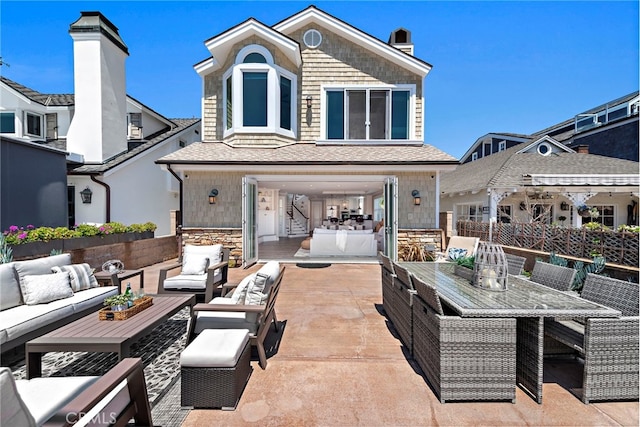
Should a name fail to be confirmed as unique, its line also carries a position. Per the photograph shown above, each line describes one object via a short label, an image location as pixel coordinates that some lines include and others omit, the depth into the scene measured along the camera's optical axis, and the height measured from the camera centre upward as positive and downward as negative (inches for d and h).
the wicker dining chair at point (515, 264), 176.8 -33.9
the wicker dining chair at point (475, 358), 98.6 -50.6
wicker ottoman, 97.0 -57.2
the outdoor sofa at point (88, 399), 56.9 -48.6
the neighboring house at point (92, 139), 378.6 +103.0
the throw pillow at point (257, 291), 129.4 -37.0
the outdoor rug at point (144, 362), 113.1 -67.1
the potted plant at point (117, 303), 124.0 -41.0
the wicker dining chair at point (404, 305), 133.3 -47.6
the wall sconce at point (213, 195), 342.6 +15.7
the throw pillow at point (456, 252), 277.3 -41.6
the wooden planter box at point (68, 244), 213.0 -31.3
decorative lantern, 130.9 -27.1
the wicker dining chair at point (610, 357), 95.8 -49.4
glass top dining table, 99.7 -35.6
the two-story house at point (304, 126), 338.0 +109.0
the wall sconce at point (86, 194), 384.2 +18.1
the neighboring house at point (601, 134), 591.5 +178.7
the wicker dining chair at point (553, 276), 141.3 -34.2
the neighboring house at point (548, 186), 436.8 +36.8
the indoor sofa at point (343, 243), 391.2 -46.3
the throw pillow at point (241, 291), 134.5 -39.1
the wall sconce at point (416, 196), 347.6 +15.8
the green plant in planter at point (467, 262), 152.5 -28.2
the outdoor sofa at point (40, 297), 123.8 -47.2
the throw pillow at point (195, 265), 213.2 -41.9
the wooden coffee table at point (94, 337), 101.2 -47.1
